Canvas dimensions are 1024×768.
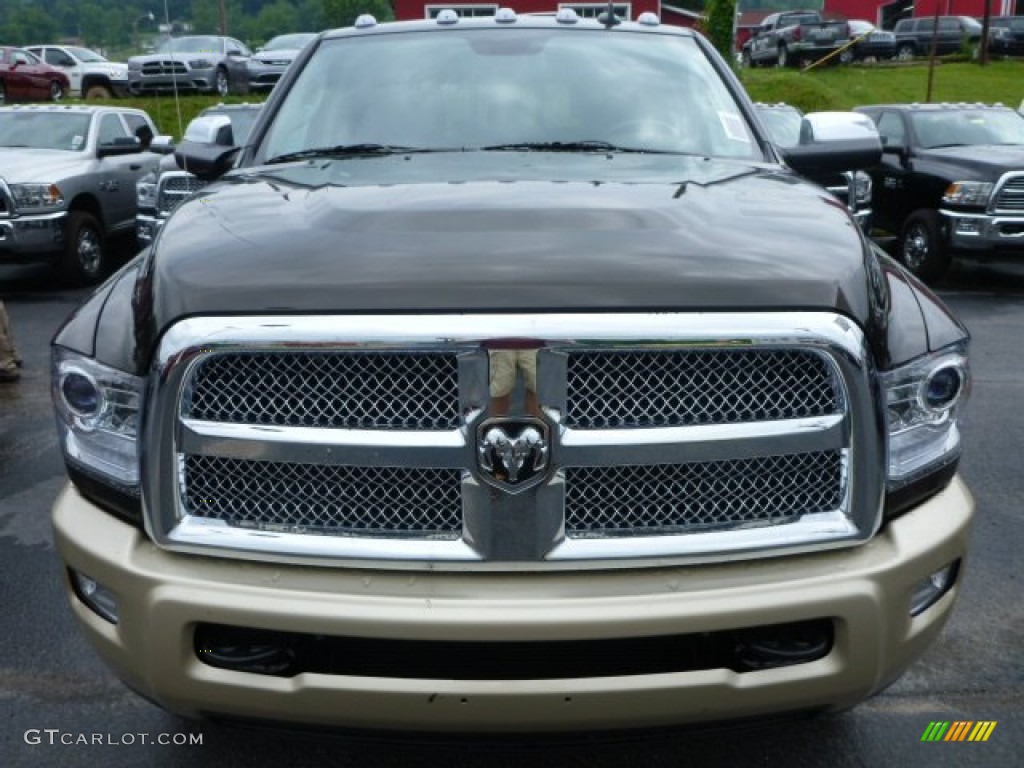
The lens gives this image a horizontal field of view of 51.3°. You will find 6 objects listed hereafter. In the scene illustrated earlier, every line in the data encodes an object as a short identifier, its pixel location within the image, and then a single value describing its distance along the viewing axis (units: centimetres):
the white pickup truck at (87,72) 2983
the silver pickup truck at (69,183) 1041
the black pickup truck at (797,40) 3378
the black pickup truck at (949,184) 1051
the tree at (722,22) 2828
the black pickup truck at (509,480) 200
